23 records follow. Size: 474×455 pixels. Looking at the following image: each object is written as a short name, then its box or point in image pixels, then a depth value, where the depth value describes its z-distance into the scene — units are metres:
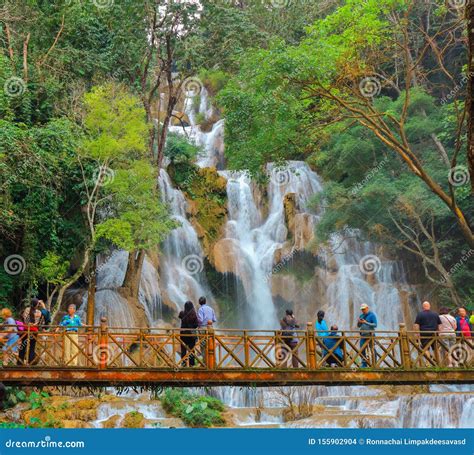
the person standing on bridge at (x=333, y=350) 13.77
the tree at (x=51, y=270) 21.78
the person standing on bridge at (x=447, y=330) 14.10
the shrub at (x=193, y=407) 19.27
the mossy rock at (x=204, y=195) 31.11
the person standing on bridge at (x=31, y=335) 12.62
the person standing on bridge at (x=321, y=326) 13.95
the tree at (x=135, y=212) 21.97
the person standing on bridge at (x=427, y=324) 14.18
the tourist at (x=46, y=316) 13.72
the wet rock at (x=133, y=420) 18.37
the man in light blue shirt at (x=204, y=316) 13.75
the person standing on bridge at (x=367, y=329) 13.77
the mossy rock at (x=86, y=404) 19.34
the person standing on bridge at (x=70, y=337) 13.09
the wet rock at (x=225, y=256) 29.38
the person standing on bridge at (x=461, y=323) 14.96
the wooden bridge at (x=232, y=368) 12.61
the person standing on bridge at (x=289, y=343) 13.57
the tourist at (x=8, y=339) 12.36
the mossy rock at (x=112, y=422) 18.42
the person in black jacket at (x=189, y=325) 13.38
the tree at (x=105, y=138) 22.41
